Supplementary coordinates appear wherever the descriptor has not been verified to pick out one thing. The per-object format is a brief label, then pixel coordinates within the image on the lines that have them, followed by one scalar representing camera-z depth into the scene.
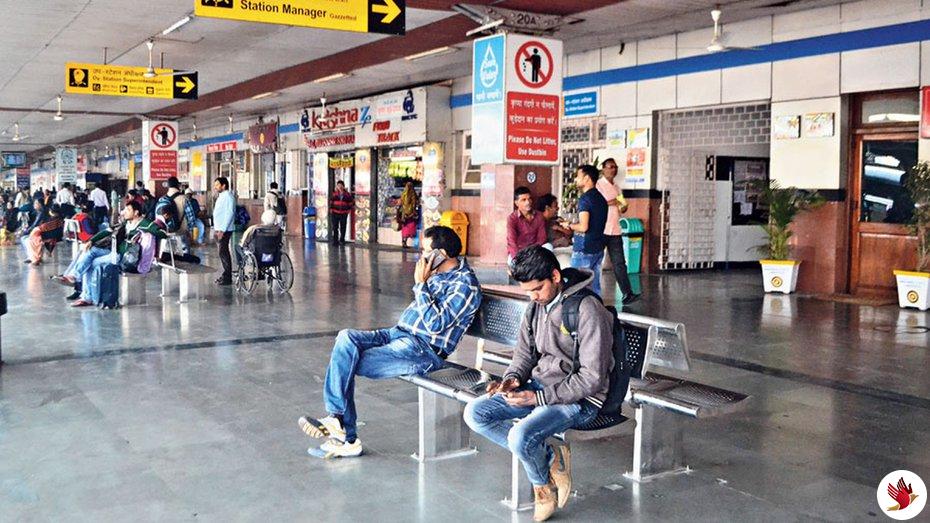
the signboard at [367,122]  19.59
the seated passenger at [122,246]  10.09
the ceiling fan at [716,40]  10.15
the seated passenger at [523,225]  8.41
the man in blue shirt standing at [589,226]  8.95
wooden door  11.10
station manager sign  8.16
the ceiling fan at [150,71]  13.75
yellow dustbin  18.33
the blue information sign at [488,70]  10.38
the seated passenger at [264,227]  11.42
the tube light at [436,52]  14.41
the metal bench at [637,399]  3.94
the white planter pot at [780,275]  11.80
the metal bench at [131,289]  10.34
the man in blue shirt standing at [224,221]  12.51
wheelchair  11.41
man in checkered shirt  4.59
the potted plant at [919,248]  10.16
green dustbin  14.18
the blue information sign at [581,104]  15.28
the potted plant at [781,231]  11.76
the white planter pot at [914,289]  10.17
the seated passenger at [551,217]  8.70
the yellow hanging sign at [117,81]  14.20
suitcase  9.97
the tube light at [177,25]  12.00
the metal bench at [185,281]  10.66
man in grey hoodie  3.69
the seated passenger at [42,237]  15.61
